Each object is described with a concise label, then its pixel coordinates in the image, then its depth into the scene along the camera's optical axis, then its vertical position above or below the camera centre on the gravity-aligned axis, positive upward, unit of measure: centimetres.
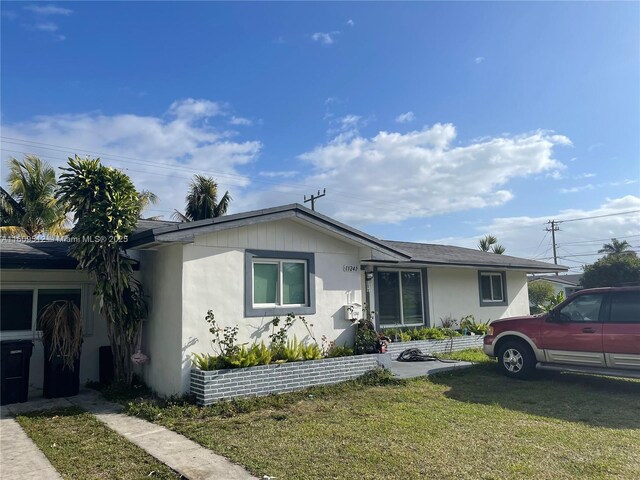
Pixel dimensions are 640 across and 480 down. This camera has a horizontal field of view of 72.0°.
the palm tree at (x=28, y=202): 2112 +468
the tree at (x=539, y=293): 3172 -23
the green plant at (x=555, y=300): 2182 -55
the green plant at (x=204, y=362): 767 -114
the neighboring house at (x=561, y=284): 4009 +51
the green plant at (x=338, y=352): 941 -124
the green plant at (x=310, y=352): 888 -116
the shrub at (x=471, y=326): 1480 -118
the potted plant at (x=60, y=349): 838 -94
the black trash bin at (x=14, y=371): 793 -127
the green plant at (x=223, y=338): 797 -77
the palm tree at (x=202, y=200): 2402 +524
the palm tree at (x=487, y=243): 3325 +360
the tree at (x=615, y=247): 3747 +353
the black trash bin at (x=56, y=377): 838 -147
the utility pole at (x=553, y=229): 5159 +699
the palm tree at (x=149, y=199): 2619 +605
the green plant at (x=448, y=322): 1458 -99
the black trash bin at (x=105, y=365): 945 -143
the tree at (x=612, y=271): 2888 +118
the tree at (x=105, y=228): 802 +128
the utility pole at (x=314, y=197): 2754 +608
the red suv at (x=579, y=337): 816 -95
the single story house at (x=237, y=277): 785 +39
